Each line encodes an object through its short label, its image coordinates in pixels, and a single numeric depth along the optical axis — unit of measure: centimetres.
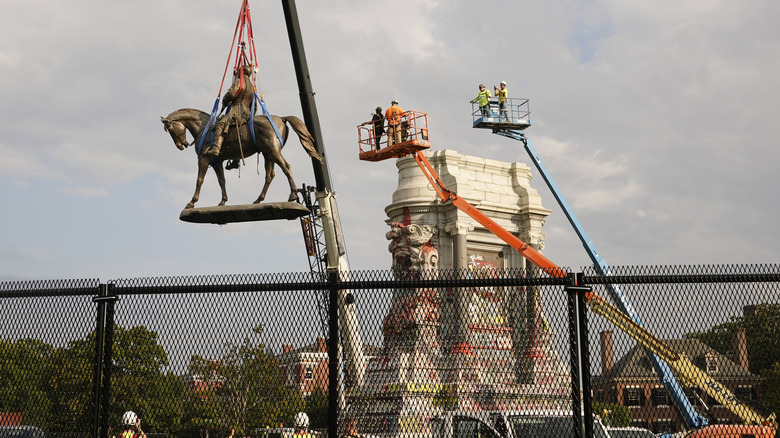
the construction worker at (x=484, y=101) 3959
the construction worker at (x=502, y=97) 4003
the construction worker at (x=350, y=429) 954
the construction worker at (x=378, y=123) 3291
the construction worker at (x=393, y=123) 3262
